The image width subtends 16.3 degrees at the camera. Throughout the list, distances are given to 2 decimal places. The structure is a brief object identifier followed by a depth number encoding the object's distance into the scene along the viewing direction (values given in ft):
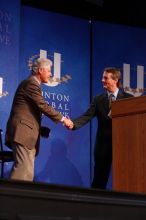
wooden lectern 11.95
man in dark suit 17.71
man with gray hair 15.15
